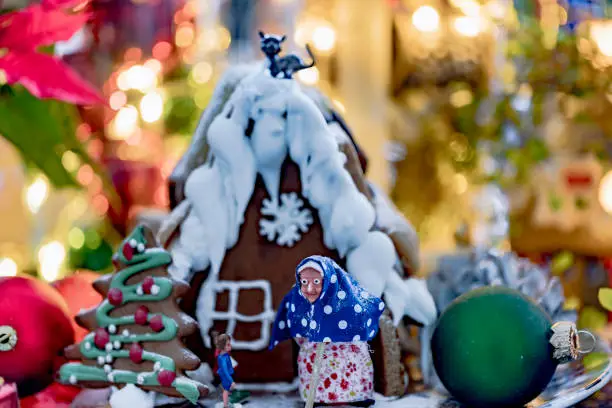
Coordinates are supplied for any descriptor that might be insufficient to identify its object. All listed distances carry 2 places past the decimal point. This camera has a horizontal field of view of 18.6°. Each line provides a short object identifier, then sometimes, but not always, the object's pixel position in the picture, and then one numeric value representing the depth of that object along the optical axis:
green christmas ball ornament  0.86
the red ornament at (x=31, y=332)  0.89
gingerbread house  0.91
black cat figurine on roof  0.90
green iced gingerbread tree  0.87
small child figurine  0.85
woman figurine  0.85
